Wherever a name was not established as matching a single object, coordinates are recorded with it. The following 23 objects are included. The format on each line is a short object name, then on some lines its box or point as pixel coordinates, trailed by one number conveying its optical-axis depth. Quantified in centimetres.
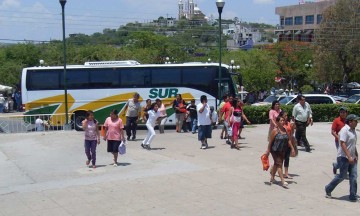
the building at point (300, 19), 8912
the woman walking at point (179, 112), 2186
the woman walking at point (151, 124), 1648
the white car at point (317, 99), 2830
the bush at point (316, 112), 2505
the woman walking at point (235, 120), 1614
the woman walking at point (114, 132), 1342
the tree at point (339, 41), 4422
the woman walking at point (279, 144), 1106
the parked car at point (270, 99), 3294
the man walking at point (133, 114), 1802
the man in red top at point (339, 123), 1238
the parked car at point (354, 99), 3531
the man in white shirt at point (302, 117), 1590
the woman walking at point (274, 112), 1264
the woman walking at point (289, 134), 1146
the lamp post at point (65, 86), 2189
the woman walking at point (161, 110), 1832
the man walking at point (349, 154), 998
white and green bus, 2523
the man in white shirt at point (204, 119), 1611
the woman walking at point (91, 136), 1319
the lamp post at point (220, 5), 2323
